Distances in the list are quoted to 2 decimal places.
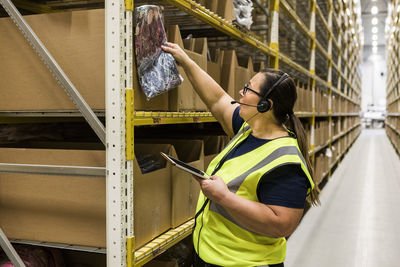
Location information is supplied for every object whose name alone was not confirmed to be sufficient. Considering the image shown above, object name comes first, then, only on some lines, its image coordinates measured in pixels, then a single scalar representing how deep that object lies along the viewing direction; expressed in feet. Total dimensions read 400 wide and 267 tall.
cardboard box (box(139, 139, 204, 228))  6.56
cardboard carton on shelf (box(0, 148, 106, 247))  5.33
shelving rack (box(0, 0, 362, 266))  4.87
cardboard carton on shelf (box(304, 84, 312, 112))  16.57
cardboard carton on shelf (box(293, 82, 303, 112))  14.74
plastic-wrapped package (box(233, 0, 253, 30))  8.97
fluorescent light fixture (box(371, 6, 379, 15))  60.72
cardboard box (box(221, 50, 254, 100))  8.89
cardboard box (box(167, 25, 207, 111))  6.47
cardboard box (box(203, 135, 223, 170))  9.00
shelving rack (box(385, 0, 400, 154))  31.60
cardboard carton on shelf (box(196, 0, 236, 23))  8.42
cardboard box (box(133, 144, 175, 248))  5.51
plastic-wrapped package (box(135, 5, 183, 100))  5.46
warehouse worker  4.70
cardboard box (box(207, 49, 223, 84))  8.30
